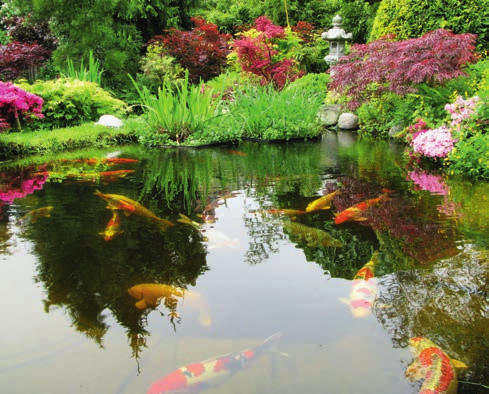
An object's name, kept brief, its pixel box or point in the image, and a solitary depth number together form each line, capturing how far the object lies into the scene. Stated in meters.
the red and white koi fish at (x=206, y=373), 1.68
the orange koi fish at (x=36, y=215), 3.58
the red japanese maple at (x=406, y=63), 6.30
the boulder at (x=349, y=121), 9.45
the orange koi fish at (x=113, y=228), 3.18
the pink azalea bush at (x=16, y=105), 6.99
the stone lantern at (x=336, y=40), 11.02
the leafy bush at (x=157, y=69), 11.27
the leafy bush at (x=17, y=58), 11.05
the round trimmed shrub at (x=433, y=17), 8.01
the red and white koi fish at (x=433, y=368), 1.63
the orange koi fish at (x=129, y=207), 3.51
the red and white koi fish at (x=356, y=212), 3.50
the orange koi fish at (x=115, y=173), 5.20
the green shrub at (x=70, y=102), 8.23
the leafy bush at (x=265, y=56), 10.78
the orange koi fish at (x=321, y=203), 3.81
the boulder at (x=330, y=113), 9.71
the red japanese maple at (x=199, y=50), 11.86
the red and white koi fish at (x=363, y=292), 2.22
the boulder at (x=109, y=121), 8.44
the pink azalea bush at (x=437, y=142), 5.39
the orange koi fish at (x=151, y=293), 2.31
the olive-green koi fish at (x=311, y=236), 3.06
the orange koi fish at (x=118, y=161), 6.05
